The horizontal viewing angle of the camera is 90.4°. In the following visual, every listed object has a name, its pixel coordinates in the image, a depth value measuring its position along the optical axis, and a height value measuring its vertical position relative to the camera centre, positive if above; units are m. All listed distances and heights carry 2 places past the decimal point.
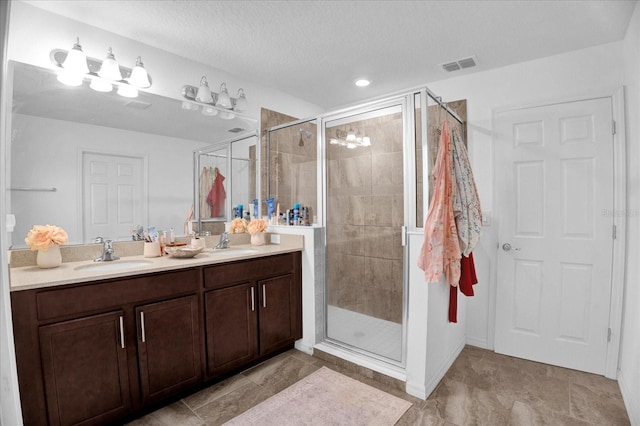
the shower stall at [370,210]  2.23 -0.02
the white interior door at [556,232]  2.36 -0.21
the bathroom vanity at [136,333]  1.51 -0.72
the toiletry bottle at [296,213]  2.91 -0.05
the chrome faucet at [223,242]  2.75 -0.30
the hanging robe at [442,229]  1.97 -0.14
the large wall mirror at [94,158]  1.86 +0.34
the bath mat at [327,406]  1.88 -1.26
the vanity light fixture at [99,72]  1.99 +0.91
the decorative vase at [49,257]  1.81 -0.28
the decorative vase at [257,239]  2.92 -0.29
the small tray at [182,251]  2.20 -0.30
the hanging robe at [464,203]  2.19 +0.03
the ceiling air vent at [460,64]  2.62 +1.21
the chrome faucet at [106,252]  2.10 -0.29
